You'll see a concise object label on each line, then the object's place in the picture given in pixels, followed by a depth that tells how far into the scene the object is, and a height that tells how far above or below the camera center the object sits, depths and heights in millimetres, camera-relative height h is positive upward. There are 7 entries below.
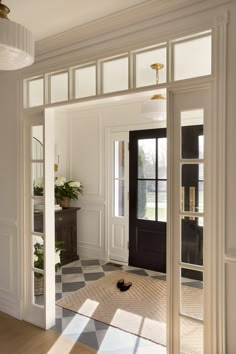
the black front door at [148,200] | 4414 -452
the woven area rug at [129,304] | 2861 -1561
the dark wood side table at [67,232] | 4668 -1025
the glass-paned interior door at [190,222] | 1980 -371
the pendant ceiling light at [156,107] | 3266 +741
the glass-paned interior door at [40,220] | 2793 -493
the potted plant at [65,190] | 4762 -327
